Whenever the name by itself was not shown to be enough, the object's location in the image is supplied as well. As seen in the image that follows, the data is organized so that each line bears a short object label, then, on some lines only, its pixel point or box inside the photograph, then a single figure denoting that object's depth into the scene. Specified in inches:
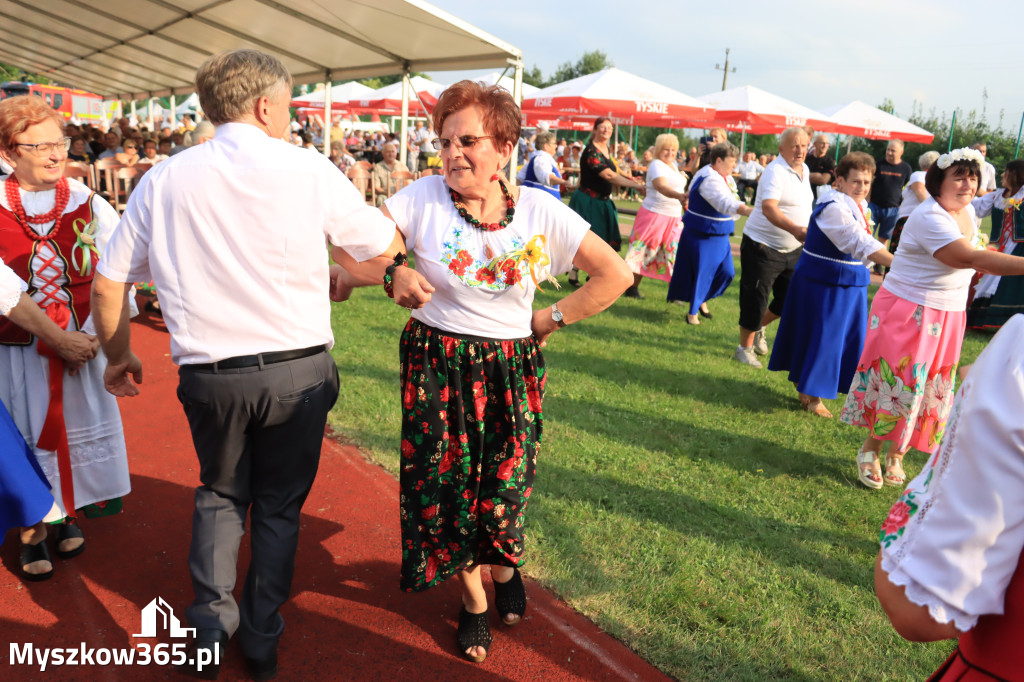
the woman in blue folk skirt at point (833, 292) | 192.2
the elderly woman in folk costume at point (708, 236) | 283.3
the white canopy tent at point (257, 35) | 342.3
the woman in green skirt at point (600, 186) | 347.6
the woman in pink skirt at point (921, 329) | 153.2
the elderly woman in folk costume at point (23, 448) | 102.7
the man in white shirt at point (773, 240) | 238.5
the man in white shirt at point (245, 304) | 85.3
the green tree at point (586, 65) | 2568.9
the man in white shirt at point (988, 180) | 407.2
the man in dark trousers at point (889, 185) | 498.6
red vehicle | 1276.5
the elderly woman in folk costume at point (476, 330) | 96.5
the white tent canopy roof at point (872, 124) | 702.5
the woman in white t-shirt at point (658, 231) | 332.6
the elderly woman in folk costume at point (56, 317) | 111.3
